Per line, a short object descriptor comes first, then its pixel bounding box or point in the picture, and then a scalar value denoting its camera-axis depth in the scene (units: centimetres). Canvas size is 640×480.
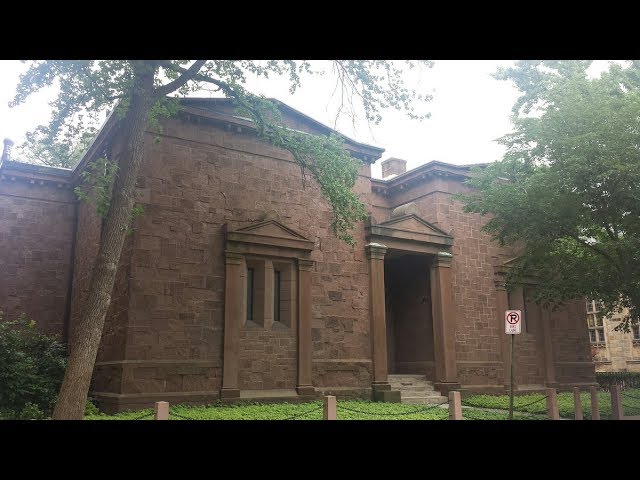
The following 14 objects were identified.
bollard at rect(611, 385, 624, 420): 1547
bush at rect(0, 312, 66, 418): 1409
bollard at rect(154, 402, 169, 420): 974
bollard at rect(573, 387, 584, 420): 1521
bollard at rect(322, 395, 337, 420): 1155
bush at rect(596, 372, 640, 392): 3002
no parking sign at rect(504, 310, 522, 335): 1396
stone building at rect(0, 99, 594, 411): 1538
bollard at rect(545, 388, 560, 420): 1494
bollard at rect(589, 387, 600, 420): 1560
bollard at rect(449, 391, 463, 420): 1298
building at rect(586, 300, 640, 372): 3881
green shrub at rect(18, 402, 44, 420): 1330
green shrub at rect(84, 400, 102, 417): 1404
